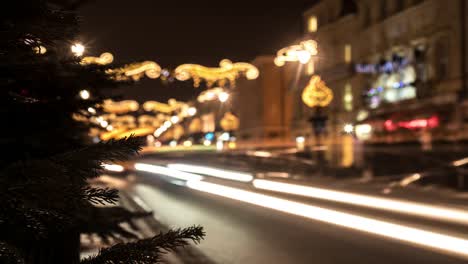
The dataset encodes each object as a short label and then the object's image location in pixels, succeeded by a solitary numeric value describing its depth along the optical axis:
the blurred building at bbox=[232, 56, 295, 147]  57.03
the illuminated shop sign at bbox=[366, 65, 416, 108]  39.38
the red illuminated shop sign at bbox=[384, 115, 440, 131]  31.55
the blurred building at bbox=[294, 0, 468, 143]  32.72
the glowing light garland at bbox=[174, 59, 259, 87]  19.39
